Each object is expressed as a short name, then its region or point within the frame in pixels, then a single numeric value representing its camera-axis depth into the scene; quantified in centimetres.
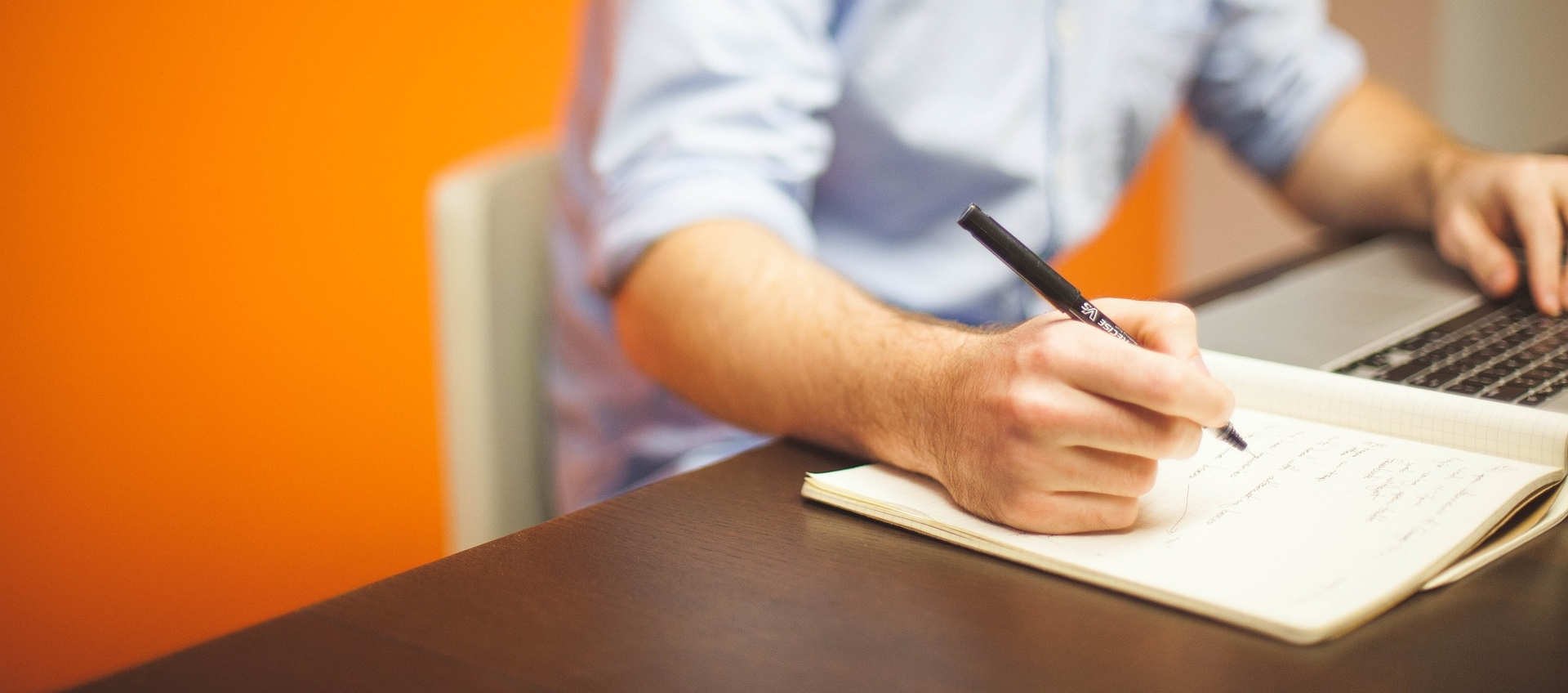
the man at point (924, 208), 44
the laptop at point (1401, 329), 61
